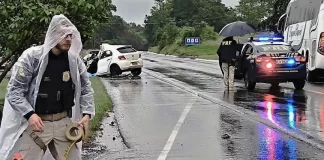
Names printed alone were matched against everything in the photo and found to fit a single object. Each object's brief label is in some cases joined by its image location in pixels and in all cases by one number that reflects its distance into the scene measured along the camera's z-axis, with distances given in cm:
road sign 8038
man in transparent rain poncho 463
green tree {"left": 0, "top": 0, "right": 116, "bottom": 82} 891
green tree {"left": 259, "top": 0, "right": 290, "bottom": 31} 5143
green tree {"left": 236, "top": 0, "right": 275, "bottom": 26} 10300
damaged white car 2698
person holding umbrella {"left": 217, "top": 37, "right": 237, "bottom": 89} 1809
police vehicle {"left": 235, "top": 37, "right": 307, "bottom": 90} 1703
